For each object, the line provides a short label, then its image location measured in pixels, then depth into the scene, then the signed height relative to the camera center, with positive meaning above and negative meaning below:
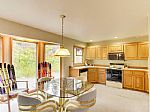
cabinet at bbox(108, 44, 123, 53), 4.46 +0.39
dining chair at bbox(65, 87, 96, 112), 1.65 -0.82
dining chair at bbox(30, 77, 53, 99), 2.18 -0.73
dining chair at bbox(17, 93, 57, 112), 1.65 -0.89
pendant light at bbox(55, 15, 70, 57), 2.23 +0.09
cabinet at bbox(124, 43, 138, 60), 4.10 +0.21
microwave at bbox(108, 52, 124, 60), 4.38 -0.01
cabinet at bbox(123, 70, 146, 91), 3.74 -0.98
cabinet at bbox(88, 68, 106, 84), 4.78 -1.00
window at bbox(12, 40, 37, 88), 3.41 -0.16
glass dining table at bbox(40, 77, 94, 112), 1.85 -0.71
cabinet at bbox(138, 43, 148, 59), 3.87 +0.22
